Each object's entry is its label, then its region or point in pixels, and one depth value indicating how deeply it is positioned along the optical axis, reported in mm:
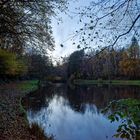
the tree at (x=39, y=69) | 30462
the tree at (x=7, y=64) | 15358
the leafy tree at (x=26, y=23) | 5393
